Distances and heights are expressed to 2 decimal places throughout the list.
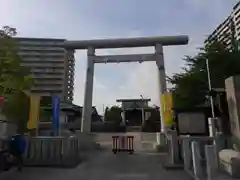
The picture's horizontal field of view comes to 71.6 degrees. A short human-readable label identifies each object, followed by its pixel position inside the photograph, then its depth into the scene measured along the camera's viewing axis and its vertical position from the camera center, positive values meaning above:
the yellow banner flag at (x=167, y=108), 9.68 +0.57
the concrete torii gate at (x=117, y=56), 11.26 +4.32
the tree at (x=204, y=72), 11.19 +3.26
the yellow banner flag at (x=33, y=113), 8.52 +0.29
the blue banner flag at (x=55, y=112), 8.82 +0.32
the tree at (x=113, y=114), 27.42 +0.65
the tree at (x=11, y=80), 9.99 +2.42
